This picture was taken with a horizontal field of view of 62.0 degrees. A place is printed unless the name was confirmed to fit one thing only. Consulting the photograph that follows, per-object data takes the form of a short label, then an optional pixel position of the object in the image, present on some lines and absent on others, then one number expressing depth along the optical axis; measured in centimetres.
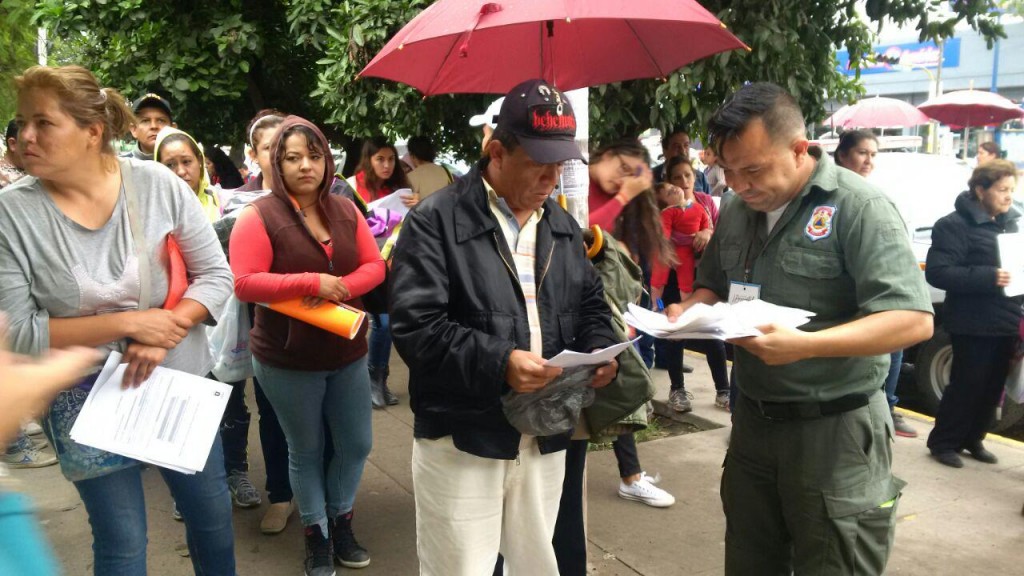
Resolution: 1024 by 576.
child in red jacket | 613
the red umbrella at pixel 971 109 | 1196
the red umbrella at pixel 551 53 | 347
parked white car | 651
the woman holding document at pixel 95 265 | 251
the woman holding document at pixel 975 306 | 514
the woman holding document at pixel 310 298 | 346
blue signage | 3731
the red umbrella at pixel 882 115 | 1327
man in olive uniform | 241
